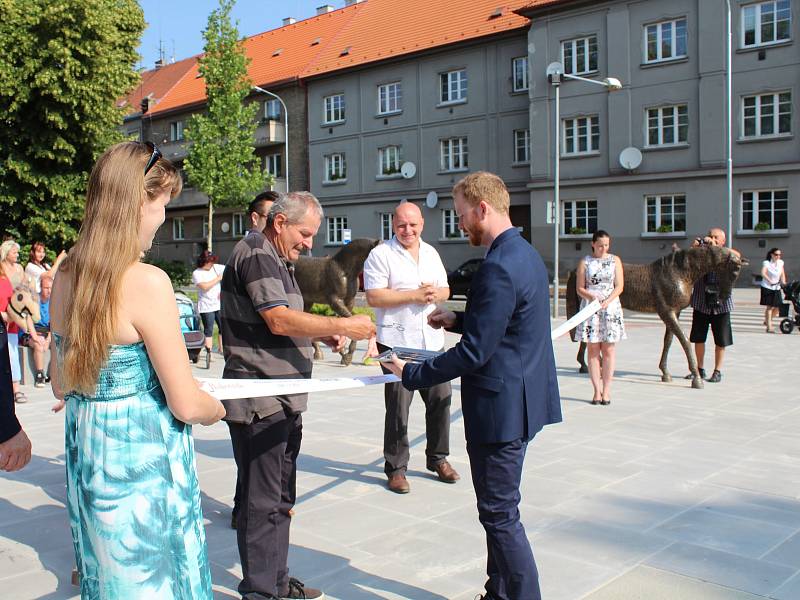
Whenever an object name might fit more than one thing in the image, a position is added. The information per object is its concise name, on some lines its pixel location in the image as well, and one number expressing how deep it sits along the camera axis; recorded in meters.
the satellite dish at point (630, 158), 30.80
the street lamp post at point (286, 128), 43.48
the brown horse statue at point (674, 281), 10.56
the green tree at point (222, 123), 37.47
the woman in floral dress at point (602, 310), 9.27
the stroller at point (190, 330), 11.61
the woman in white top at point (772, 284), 18.09
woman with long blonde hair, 2.45
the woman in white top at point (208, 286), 12.64
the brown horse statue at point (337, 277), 12.75
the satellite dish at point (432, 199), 37.91
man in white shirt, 5.84
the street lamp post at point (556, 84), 22.20
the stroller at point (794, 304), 17.56
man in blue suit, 3.42
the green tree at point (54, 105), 22.64
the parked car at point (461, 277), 29.25
